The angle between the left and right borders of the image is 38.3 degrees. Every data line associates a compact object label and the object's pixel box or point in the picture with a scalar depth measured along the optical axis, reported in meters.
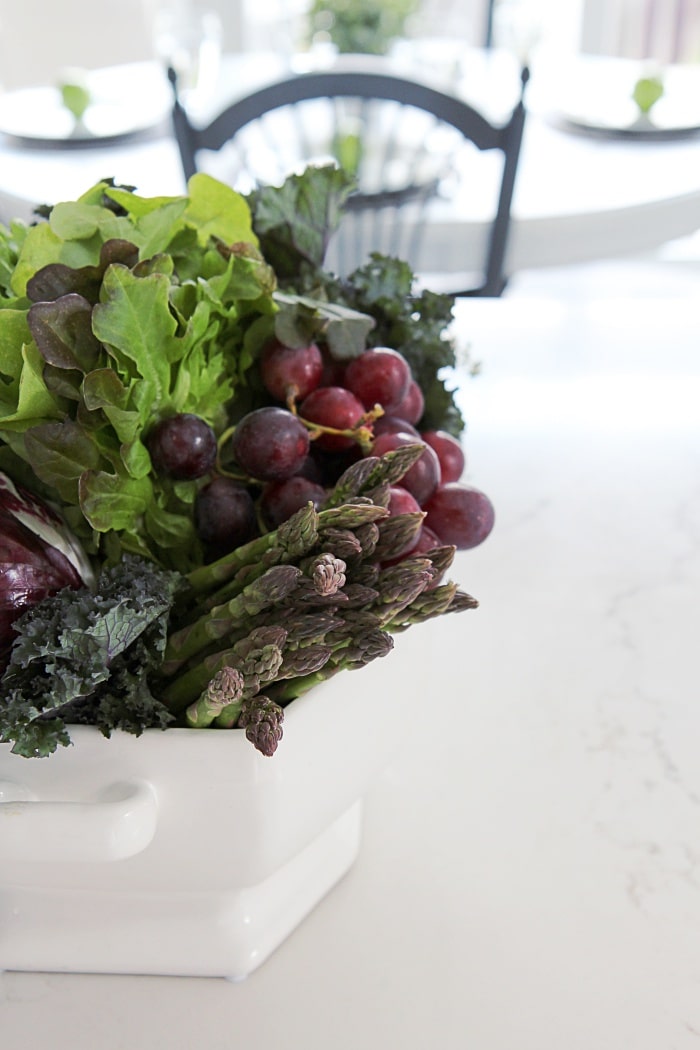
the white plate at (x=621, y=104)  1.71
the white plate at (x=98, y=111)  1.71
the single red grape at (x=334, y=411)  0.58
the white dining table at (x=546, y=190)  1.49
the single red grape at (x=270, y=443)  0.52
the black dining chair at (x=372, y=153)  1.50
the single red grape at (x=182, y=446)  0.50
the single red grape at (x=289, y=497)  0.54
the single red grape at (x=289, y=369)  0.58
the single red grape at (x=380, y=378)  0.58
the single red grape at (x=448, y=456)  0.62
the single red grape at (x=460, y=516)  0.57
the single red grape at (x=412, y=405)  0.64
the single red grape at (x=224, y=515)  0.52
